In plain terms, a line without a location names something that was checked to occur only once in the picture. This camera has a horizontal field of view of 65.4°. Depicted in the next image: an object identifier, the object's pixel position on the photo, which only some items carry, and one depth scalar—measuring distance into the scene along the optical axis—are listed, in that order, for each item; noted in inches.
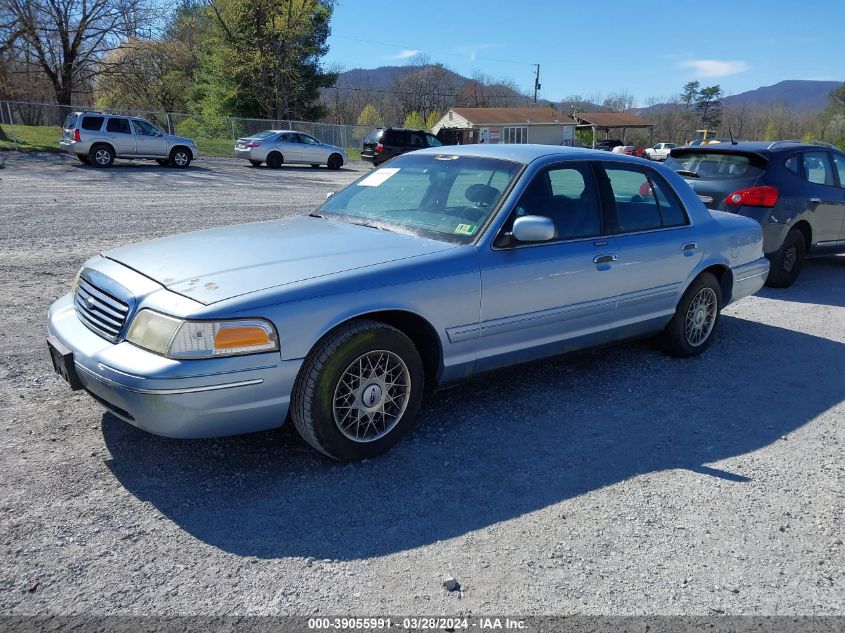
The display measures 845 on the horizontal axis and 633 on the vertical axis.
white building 2690.0
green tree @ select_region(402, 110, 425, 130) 2598.4
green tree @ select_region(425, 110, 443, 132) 2975.4
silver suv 824.3
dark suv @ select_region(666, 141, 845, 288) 309.0
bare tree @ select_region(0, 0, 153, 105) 1153.4
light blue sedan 119.6
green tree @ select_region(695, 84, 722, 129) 3929.6
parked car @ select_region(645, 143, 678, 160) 1922.2
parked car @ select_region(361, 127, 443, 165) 1200.8
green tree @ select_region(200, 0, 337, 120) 1576.0
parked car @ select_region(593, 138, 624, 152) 2064.5
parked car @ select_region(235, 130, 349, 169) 1040.2
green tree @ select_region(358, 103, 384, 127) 2620.6
